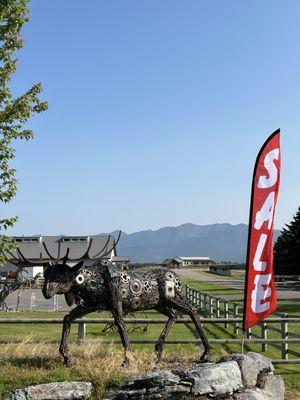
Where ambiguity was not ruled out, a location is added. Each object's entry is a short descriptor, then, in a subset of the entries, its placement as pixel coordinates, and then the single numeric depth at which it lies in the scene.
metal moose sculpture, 8.38
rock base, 7.19
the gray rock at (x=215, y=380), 7.21
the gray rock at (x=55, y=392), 7.28
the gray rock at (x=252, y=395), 7.36
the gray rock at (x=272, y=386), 7.88
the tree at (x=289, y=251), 55.69
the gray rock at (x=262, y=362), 8.09
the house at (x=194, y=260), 171.32
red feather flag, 8.52
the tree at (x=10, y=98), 10.88
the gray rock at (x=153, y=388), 7.16
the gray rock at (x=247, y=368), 7.73
